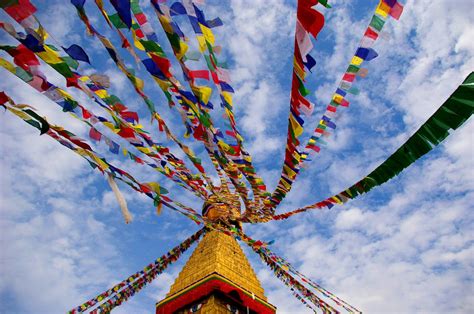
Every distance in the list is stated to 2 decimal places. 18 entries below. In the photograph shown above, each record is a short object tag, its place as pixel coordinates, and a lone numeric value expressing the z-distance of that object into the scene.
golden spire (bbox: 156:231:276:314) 9.13
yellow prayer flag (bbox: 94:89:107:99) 4.57
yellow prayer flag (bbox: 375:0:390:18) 3.97
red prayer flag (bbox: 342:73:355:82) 5.08
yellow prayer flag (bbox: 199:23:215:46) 3.92
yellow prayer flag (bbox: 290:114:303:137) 4.76
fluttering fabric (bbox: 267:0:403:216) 4.07
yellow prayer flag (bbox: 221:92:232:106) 4.63
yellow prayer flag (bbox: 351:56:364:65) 4.74
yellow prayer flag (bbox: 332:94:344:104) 5.61
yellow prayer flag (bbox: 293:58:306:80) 3.61
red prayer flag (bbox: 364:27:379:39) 4.34
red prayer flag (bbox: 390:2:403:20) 3.87
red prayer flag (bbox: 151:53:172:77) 3.86
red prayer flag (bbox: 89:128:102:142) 4.76
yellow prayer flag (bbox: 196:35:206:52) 3.96
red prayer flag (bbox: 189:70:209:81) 4.22
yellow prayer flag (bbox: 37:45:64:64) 3.52
